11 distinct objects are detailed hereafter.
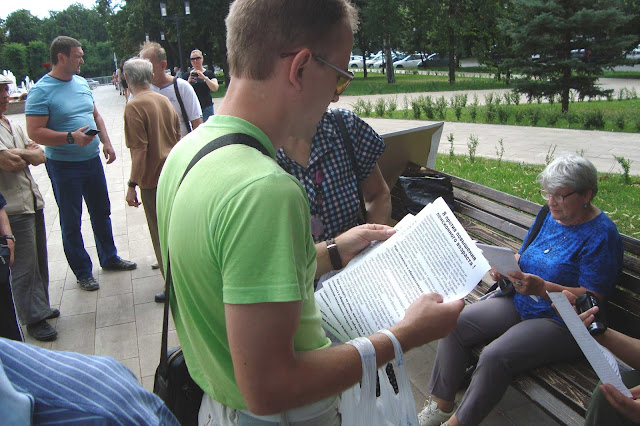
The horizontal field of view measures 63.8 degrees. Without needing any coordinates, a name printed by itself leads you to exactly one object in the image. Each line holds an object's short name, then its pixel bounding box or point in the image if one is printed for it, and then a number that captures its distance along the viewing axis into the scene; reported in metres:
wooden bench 2.27
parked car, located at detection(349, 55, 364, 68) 52.16
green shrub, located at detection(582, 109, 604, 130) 12.21
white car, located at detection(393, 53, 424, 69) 51.19
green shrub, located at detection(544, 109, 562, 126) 13.04
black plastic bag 3.88
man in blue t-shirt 4.36
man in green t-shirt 0.93
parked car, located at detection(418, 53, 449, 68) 47.56
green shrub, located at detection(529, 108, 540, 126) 13.13
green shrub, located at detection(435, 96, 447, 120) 15.12
